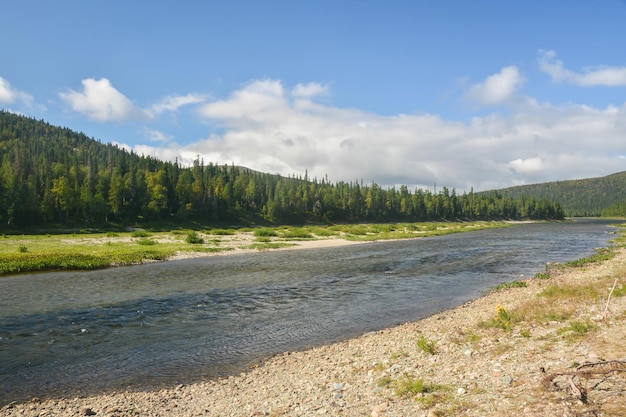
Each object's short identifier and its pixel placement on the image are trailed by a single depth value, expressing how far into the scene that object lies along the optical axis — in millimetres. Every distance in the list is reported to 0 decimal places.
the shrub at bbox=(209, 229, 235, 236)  94969
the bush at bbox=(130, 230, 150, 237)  79362
